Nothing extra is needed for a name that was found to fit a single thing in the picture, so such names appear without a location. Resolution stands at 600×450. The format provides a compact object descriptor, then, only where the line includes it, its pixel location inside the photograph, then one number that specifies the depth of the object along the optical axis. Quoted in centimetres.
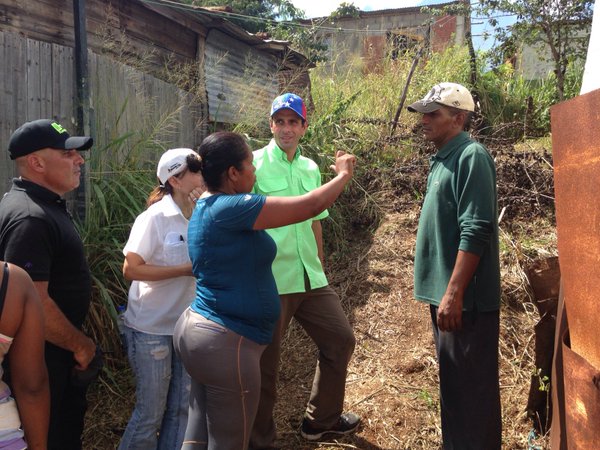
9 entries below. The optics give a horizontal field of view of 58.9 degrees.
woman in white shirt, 271
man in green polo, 243
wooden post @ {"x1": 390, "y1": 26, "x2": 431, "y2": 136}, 716
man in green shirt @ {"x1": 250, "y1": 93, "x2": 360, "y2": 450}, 309
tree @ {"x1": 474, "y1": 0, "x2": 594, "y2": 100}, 918
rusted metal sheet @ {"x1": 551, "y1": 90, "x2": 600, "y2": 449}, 162
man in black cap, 220
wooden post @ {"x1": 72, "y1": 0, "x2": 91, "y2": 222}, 441
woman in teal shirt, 214
